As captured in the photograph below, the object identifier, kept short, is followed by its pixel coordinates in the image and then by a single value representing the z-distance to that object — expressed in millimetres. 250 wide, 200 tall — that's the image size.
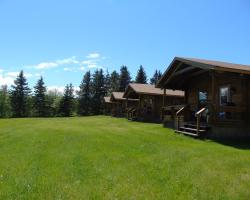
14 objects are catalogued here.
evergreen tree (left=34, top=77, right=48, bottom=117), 44086
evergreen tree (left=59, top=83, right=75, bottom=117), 44733
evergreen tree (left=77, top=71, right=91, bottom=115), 47745
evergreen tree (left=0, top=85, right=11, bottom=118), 51841
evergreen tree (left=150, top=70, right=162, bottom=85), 63126
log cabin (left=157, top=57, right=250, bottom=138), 9315
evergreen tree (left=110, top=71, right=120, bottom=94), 52961
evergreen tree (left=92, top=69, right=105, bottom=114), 47566
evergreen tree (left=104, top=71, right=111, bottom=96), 51698
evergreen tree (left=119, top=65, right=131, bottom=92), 48950
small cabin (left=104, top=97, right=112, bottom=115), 39425
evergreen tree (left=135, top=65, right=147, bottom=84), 49052
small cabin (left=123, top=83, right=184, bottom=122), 20091
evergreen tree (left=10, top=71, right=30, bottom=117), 42502
